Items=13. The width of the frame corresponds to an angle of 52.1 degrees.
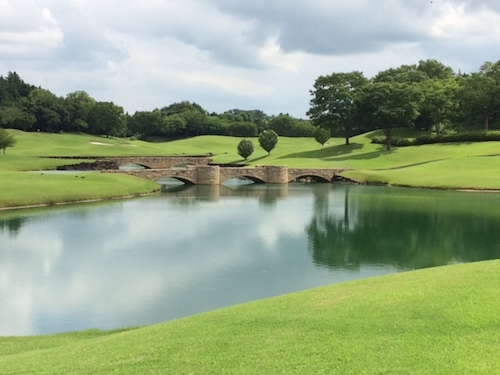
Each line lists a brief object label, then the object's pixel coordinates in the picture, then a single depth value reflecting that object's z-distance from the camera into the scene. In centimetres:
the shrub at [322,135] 8994
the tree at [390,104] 7331
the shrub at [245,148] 8344
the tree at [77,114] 11388
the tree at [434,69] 11101
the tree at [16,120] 10606
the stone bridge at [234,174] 6018
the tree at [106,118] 11412
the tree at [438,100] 7881
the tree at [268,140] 8727
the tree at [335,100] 8312
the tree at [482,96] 7931
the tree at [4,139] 6869
